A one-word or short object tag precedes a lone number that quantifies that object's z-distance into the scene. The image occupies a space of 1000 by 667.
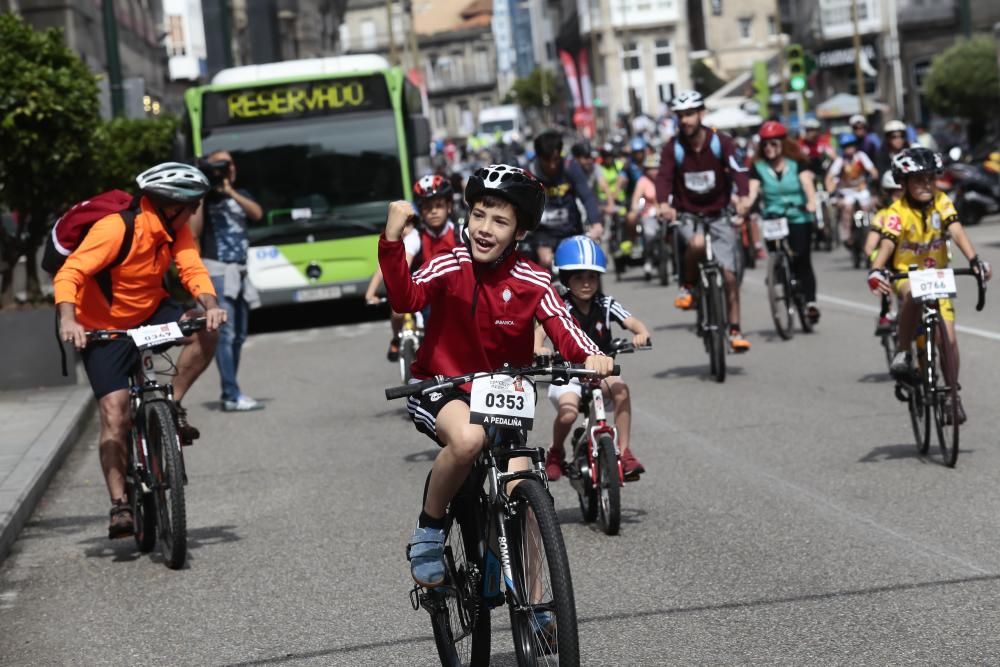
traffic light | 39.95
